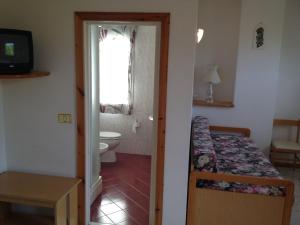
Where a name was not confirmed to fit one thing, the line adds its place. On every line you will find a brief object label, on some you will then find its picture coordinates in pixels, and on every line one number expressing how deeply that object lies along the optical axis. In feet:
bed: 8.00
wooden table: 7.67
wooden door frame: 7.86
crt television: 7.56
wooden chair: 13.85
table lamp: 14.35
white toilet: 14.23
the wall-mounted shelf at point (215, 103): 14.34
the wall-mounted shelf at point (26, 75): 7.44
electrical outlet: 8.75
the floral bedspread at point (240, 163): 8.17
